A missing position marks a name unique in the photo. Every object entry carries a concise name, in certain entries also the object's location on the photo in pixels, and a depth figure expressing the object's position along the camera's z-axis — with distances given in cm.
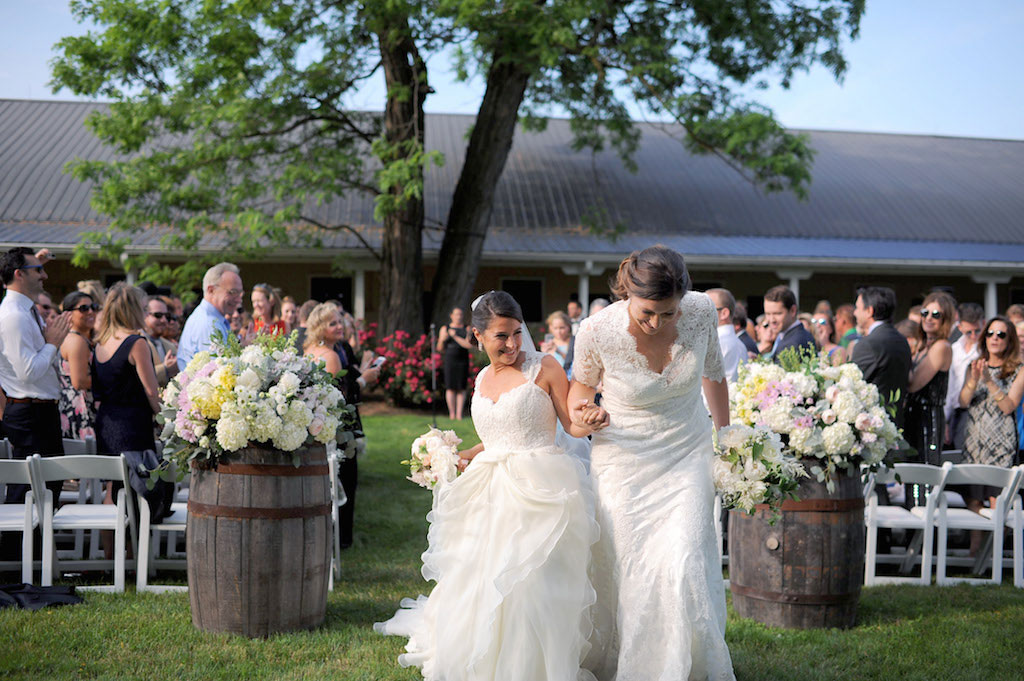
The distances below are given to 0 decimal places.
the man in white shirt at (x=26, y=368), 696
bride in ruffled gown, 434
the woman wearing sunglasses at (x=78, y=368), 711
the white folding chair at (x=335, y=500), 676
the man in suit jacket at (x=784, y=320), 764
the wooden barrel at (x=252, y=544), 534
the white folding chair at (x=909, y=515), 674
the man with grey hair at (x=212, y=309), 735
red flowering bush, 1819
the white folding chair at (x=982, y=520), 683
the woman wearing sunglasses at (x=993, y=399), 772
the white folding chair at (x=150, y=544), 636
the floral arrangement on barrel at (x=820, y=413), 565
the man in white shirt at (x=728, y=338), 785
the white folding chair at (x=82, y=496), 725
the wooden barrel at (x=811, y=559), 565
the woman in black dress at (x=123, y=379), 662
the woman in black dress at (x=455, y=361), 1702
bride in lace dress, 424
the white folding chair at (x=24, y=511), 609
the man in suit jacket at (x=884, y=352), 724
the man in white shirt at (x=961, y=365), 824
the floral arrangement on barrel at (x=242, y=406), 531
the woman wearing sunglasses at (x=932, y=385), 775
